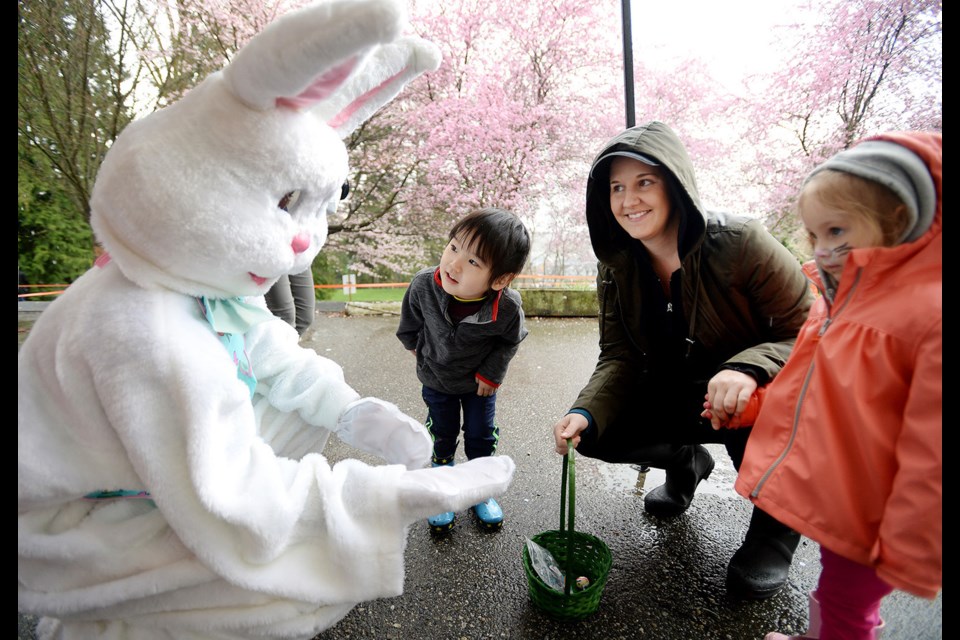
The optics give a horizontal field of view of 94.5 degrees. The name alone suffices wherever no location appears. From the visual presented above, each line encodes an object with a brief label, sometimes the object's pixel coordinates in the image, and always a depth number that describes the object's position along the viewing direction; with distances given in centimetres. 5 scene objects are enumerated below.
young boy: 180
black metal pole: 256
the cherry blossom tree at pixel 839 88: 504
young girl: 87
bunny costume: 75
